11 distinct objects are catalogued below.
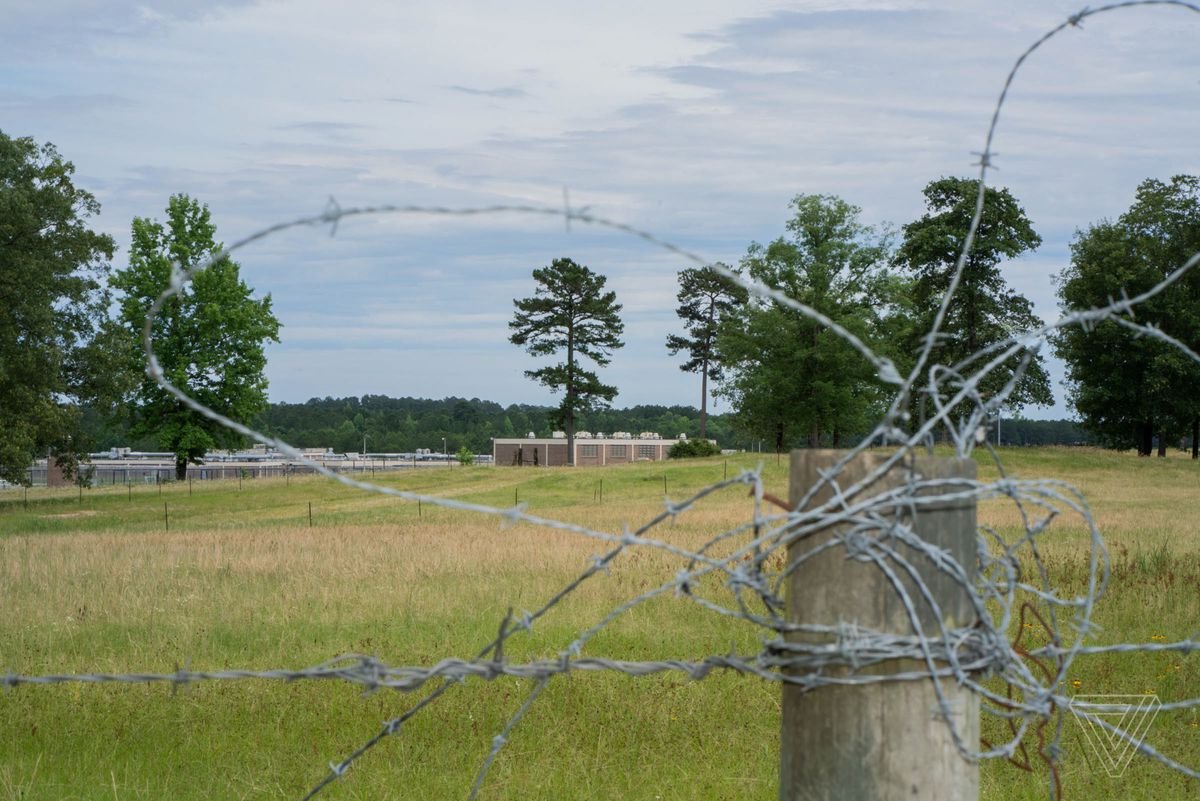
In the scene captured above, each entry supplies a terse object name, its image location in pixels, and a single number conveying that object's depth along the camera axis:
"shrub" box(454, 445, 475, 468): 90.12
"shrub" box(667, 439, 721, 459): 63.84
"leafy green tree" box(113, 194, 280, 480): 49.78
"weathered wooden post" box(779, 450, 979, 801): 1.84
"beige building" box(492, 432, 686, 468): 100.12
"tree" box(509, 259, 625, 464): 74.62
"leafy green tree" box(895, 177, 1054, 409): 53.44
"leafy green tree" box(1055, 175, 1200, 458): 52.25
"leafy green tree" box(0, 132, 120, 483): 33.72
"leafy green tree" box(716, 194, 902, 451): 53.81
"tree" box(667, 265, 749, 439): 84.50
